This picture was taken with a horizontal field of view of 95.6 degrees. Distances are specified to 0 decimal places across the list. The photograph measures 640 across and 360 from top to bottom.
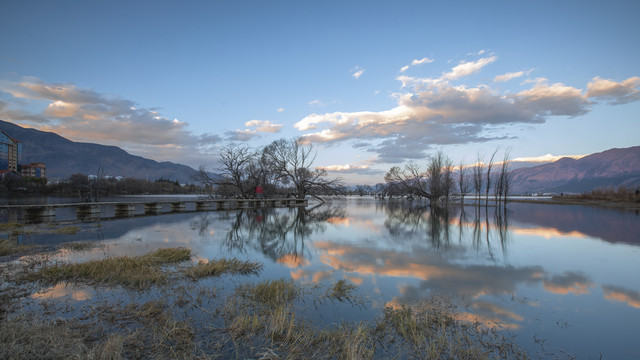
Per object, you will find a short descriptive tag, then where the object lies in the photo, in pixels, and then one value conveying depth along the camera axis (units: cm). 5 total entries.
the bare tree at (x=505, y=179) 4125
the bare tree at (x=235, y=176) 4000
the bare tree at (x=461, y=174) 4834
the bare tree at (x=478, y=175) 4479
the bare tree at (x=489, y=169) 4322
